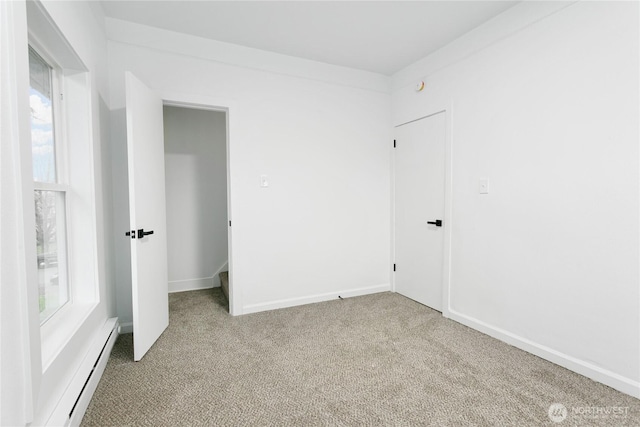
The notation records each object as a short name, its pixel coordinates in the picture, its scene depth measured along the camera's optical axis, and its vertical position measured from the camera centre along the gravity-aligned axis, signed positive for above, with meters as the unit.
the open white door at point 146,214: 1.99 -0.09
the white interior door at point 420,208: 2.87 -0.08
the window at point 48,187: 1.51 +0.08
